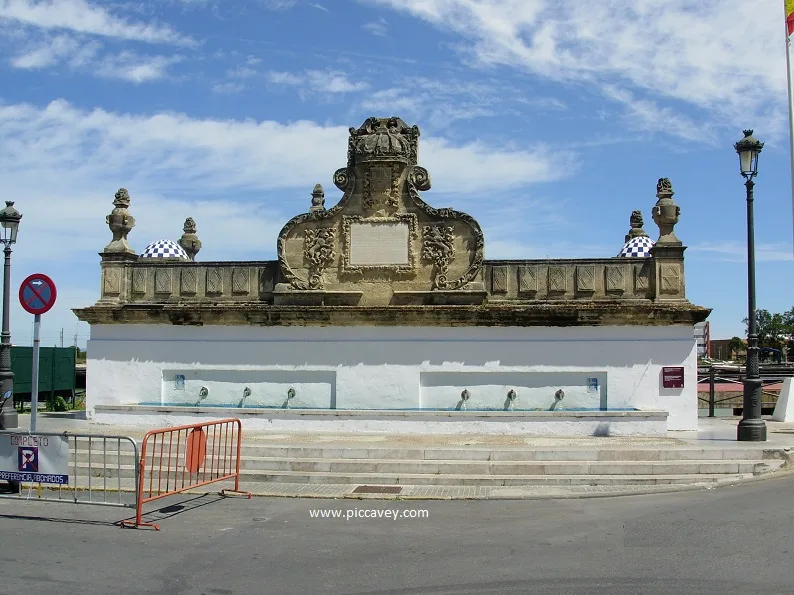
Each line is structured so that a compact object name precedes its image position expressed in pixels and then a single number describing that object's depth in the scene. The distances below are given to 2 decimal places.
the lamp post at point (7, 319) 18.27
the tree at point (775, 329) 73.00
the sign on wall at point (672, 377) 18.09
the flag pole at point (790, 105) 18.31
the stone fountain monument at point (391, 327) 18.27
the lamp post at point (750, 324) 16.02
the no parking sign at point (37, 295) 12.29
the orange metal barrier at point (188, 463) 11.13
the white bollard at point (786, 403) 20.38
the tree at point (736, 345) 82.75
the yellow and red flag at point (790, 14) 17.73
